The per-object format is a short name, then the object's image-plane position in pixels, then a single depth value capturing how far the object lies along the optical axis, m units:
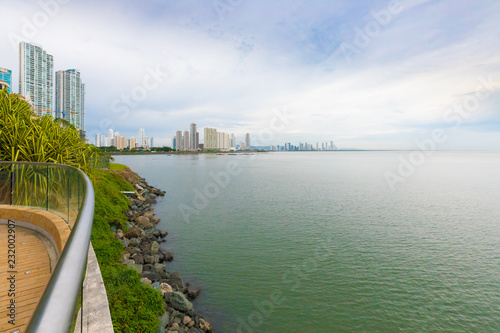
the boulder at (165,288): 9.73
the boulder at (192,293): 10.42
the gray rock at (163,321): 7.45
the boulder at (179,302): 9.12
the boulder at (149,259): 12.60
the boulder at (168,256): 13.77
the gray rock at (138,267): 10.90
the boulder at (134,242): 14.28
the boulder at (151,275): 10.86
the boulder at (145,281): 9.72
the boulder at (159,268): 11.93
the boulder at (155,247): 14.16
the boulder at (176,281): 10.71
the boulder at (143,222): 18.25
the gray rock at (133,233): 15.40
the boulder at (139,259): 12.11
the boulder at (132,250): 12.88
